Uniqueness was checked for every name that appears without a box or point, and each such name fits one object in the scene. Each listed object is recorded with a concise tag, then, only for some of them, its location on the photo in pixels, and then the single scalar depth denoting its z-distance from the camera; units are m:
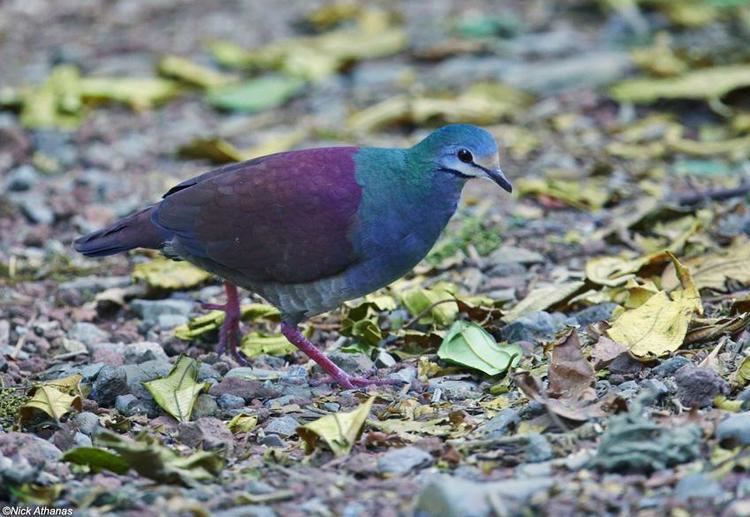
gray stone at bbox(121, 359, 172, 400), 10.26
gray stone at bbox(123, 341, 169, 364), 11.20
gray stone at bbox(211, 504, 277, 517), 7.58
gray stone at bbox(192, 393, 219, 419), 9.94
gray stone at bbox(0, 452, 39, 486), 7.96
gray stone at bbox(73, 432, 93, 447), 9.12
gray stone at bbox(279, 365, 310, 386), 10.74
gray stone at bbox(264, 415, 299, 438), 9.41
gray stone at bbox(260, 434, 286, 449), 9.15
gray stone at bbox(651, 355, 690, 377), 9.70
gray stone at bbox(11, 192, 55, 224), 15.15
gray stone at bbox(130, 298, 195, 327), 12.46
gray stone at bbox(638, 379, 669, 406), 8.84
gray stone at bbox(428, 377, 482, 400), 10.05
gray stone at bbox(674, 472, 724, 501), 7.38
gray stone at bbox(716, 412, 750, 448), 7.96
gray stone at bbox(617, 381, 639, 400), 9.13
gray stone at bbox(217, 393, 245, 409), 10.11
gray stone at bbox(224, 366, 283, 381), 10.73
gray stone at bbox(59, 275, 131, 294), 13.23
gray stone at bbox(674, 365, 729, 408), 8.92
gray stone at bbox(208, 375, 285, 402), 10.27
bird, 10.64
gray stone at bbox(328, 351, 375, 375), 10.95
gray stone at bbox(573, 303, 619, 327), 11.25
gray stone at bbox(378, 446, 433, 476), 8.30
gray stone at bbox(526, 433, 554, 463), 8.26
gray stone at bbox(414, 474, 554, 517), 7.20
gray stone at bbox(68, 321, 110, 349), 11.88
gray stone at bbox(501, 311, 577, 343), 11.04
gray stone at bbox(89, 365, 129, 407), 10.18
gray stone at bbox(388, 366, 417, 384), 10.55
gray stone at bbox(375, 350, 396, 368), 11.09
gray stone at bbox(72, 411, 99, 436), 9.38
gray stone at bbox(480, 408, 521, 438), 8.85
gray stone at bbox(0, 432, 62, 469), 8.53
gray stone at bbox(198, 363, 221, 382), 10.73
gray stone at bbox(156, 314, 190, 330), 12.24
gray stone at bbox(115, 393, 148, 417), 9.99
